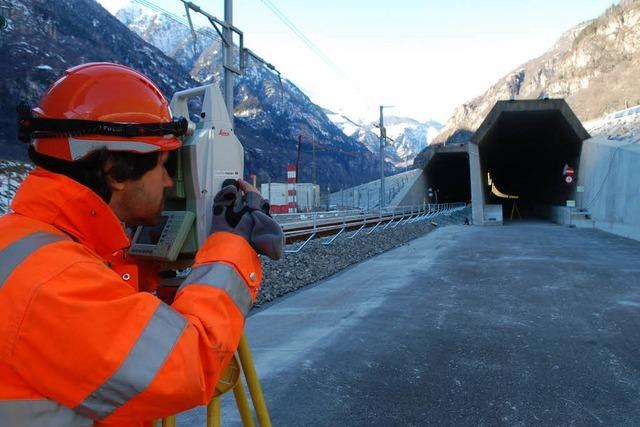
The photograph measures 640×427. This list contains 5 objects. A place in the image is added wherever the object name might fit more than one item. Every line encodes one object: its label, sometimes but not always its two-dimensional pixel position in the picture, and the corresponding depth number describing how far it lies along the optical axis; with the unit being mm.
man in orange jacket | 1051
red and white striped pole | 30603
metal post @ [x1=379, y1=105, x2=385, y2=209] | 37875
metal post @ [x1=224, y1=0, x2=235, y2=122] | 16145
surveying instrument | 1702
